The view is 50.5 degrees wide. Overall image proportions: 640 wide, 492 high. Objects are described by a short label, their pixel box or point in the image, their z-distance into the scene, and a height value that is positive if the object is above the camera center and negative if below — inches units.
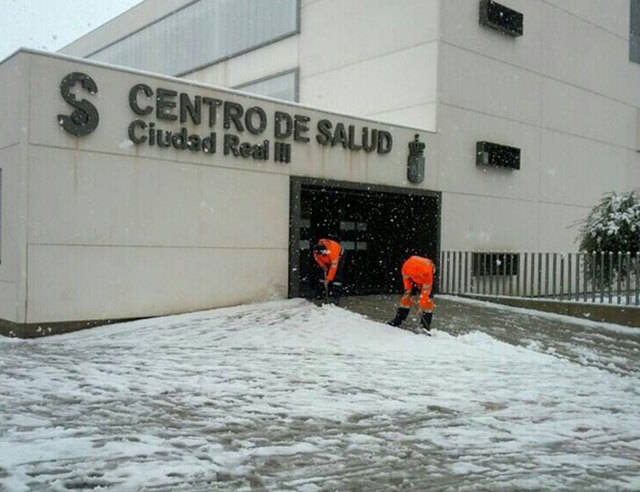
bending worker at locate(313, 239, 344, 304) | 528.4 -19.7
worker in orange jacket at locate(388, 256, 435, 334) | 451.8 -31.4
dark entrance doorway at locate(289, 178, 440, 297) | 661.9 +8.8
